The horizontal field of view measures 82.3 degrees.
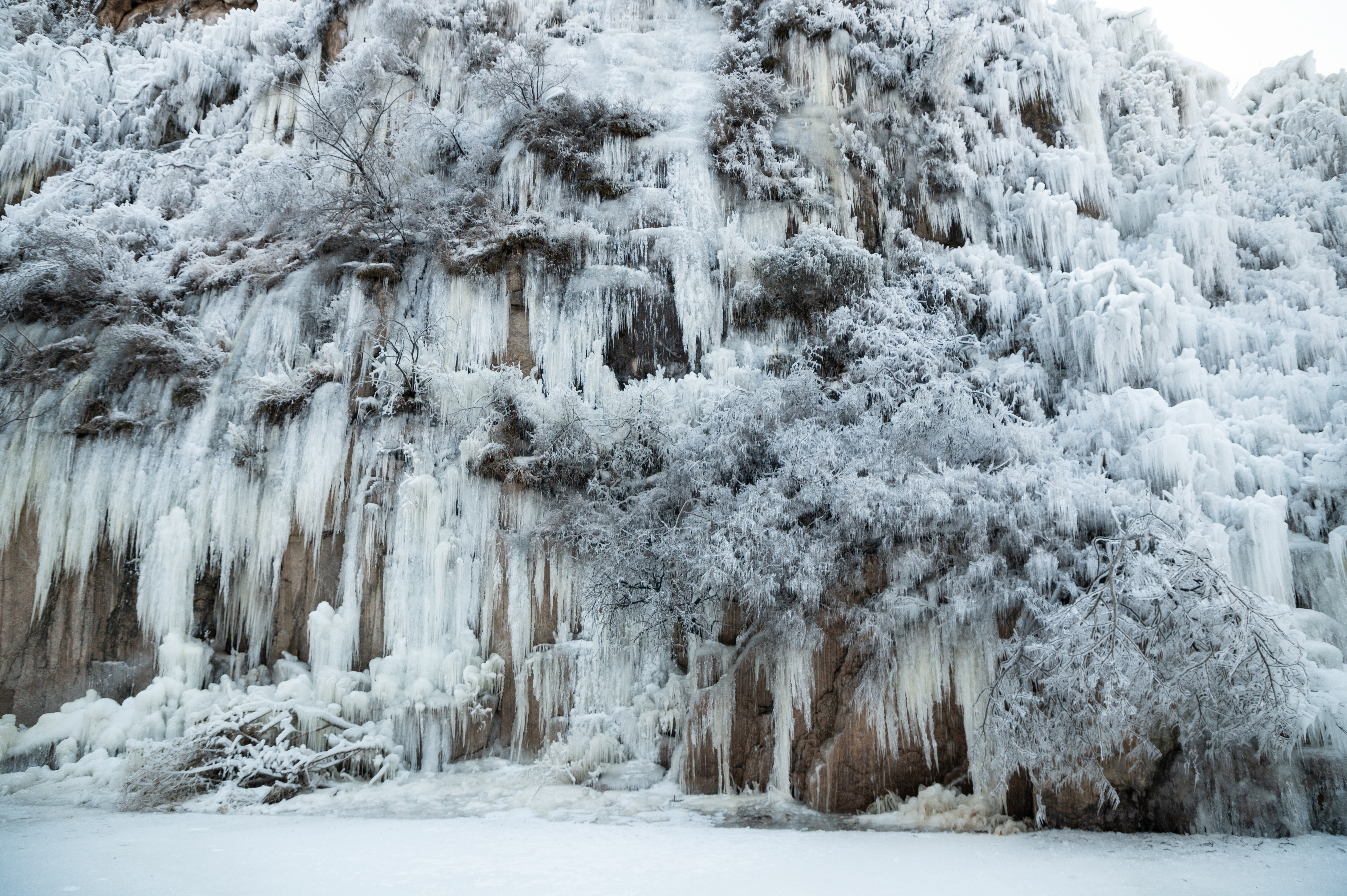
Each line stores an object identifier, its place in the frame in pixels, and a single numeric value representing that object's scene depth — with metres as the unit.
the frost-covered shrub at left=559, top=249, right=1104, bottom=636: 7.82
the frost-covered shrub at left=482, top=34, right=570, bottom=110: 13.60
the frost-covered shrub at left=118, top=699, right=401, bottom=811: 8.19
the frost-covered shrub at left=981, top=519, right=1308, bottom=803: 6.50
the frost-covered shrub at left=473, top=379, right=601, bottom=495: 10.26
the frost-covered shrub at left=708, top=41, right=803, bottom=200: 12.84
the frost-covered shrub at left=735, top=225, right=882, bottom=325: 11.72
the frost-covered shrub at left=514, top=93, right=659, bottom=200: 13.08
